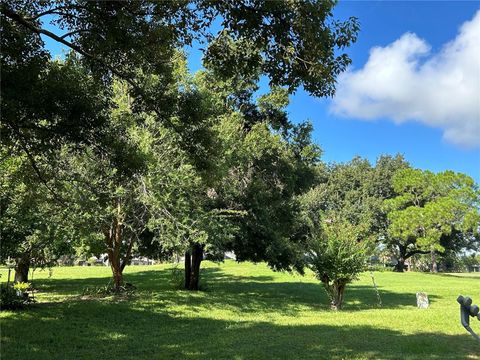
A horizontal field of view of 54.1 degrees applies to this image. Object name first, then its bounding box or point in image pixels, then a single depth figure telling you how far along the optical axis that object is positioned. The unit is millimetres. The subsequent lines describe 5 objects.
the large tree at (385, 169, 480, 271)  40406
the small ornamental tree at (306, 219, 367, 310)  15991
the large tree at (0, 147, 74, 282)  11216
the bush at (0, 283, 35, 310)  12154
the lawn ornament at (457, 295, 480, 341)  3164
